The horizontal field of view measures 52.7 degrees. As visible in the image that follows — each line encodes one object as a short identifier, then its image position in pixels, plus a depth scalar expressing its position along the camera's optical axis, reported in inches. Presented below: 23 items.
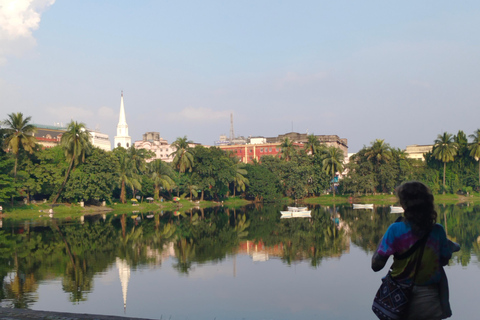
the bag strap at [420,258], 209.9
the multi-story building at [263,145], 5561.0
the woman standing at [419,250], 209.9
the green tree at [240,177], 3589.6
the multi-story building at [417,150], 6161.4
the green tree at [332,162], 3725.4
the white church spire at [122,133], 6368.1
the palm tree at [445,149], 3693.4
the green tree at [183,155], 3326.8
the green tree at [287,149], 3988.7
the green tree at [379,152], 3656.5
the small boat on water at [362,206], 2896.9
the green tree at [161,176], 3080.7
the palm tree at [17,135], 2245.3
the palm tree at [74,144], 2447.6
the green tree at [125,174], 2773.1
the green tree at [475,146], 3526.1
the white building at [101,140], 6996.1
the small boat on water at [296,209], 2435.9
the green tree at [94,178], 2445.9
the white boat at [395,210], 2490.2
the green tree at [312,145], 3924.7
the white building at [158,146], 6186.0
